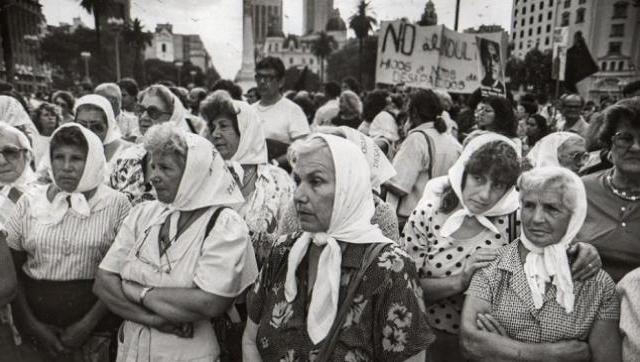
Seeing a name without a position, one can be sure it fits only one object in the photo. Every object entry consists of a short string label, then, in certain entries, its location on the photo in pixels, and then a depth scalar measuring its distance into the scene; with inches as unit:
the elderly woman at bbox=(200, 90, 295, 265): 131.3
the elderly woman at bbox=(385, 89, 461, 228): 168.4
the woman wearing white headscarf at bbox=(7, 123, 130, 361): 106.0
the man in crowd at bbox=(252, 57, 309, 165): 193.3
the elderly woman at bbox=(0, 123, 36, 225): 124.3
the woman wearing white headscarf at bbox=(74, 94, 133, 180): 156.3
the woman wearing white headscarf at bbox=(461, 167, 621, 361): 83.0
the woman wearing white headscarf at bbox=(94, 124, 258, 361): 91.7
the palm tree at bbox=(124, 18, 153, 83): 2081.7
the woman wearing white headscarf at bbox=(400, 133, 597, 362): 100.4
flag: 318.3
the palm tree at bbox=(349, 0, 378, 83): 2156.4
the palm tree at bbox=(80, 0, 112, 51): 1530.5
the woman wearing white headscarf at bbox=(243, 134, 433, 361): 76.3
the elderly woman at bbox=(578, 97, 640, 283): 99.8
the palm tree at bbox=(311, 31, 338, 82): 3144.7
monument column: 1071.3
